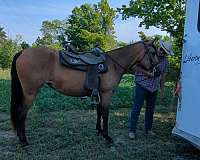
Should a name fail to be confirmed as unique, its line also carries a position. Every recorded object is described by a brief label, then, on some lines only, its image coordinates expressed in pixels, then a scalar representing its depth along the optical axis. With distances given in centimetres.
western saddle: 310
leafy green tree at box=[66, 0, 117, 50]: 2136
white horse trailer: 256
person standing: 331
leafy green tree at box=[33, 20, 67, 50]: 2769
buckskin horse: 301
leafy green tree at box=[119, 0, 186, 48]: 503
